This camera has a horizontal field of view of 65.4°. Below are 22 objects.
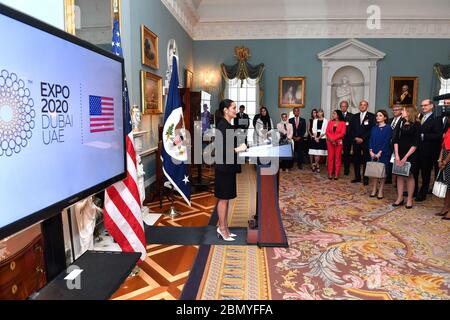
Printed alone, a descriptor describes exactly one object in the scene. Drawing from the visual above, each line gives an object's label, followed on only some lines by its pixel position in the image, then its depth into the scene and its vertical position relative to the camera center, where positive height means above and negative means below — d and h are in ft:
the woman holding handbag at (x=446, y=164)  15.84 -1.88
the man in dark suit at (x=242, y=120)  32.39 +0.15
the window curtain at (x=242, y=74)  35.22 +4.78
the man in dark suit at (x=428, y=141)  18.24 -0.96
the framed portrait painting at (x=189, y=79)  32.50 +4.07
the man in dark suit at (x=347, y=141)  26.17 -1.40
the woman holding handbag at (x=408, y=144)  17.51 -1.07
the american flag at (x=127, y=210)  9.33 -2.42
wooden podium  12.93 -3.00
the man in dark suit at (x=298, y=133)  31.58 -1.00
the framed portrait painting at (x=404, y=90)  35.01 +3.26
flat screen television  4.39 +0.00
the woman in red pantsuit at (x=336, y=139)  24.97 -1.20
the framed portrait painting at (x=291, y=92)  35.81 +3.04
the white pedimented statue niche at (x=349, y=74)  34.78 +4.92
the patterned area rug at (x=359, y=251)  9.95 -4.64
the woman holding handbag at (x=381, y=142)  19.86 -1.10
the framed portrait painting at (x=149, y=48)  18.43 +4.03
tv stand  4.99 -2.49
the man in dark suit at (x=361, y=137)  24.29 -1.02
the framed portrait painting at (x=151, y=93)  18.47 +1.57
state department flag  15.96 -0.79
